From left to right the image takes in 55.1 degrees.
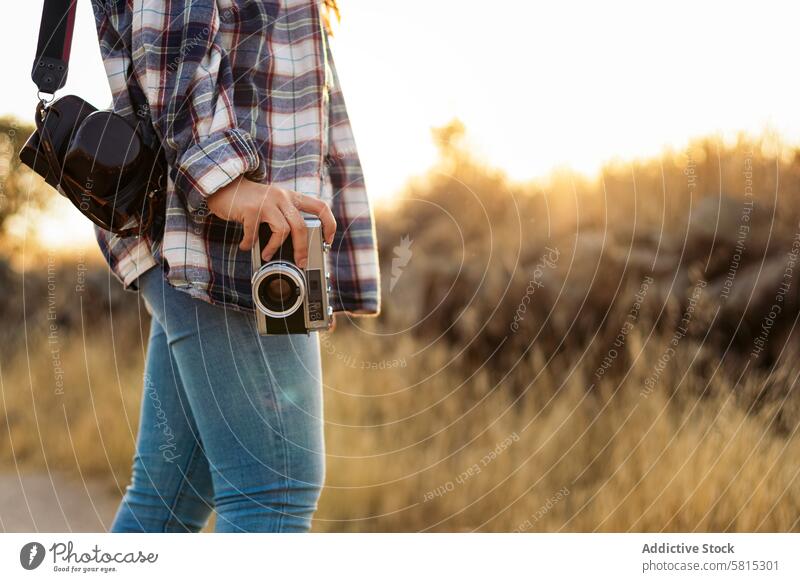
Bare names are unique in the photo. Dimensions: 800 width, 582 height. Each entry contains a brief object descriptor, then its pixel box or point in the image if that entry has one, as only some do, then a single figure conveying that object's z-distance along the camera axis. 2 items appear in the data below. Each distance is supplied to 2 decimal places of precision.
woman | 1.02
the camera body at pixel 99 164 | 1.05
